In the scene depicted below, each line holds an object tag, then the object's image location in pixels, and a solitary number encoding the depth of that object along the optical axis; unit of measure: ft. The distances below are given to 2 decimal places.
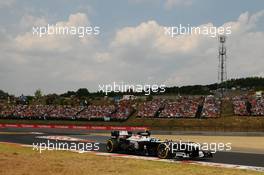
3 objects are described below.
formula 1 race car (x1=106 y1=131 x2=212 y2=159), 64.34
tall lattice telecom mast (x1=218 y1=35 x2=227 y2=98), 225.15
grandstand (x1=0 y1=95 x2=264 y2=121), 190.41
